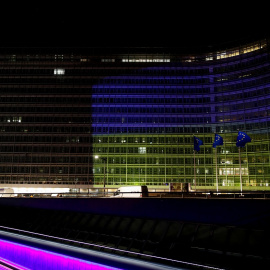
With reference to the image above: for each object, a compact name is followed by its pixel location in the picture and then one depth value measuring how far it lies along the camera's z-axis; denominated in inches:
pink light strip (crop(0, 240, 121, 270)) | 397.5
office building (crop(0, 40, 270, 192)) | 3511.3
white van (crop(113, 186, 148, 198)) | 2289.6
